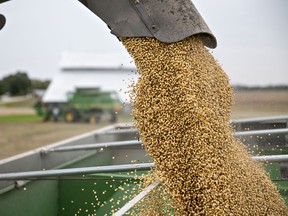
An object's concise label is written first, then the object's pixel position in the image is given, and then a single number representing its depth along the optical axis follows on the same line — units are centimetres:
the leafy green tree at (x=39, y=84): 4447
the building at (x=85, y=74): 2073
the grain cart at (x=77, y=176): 212
